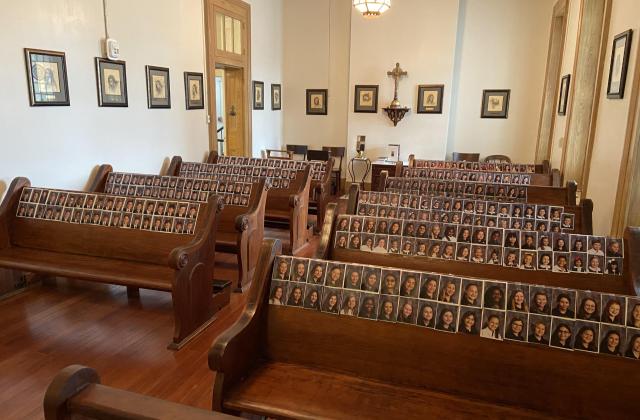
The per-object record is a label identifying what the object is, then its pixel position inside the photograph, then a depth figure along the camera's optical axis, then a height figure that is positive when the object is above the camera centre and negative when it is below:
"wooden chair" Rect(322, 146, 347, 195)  8.11 -0.65
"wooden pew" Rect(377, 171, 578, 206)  3.39 -0.45
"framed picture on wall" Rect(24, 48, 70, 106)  3.52 +0.41
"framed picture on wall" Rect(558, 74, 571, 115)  5.21 +0.54
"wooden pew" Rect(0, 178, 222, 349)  2.73 -0.90
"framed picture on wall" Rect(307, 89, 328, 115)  8.53 +0.62
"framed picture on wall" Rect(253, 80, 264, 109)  7.44 +0.64
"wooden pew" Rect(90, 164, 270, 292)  3.54 -0.85
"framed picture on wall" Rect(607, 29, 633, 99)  3.23 +0.58
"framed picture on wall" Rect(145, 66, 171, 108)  4.83 +0.48
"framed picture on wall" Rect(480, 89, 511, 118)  7.46 +0.58
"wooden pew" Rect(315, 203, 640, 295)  1.84 -0.62
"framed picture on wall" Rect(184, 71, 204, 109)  5.46 +0.51
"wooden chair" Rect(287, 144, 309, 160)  8.62 -0.34
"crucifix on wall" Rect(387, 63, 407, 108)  7.56 +1.01
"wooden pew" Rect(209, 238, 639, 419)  1.41 -0.83
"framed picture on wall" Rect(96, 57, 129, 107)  4.20 +0.46
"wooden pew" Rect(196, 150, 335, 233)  5.31 -0.74
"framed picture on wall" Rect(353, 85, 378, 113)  7.84 +0.63
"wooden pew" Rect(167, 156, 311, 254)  4.48 -0.81
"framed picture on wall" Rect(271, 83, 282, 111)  8.26 +0.67
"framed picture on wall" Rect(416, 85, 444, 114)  7.50 +0.63
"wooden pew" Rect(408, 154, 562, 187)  4.27 -0.40
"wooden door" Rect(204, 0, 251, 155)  5.92 +1.04
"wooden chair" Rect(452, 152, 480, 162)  7.59 -0.35
